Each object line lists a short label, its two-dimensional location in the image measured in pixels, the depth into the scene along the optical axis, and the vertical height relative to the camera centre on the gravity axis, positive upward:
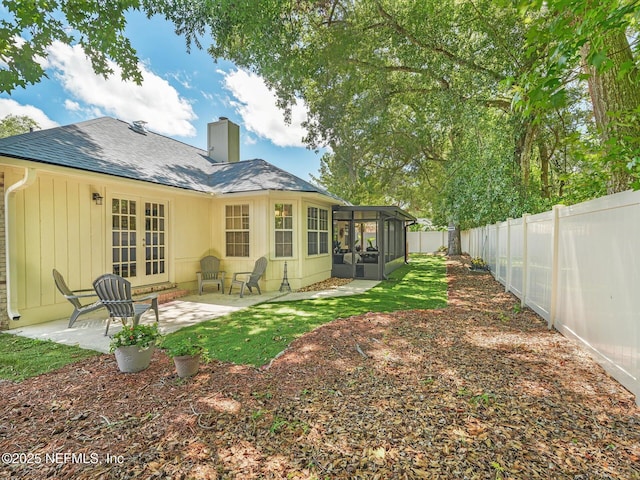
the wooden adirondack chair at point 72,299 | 5.11 -0.93
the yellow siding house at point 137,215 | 5.30 +0.65
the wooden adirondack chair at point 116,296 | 4.78 -0.83
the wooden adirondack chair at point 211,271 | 8.79 -0.83
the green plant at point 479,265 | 12.95 -1.06
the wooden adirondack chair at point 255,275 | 8.20 -0.88
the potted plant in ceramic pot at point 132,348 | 3.50 -1.18
